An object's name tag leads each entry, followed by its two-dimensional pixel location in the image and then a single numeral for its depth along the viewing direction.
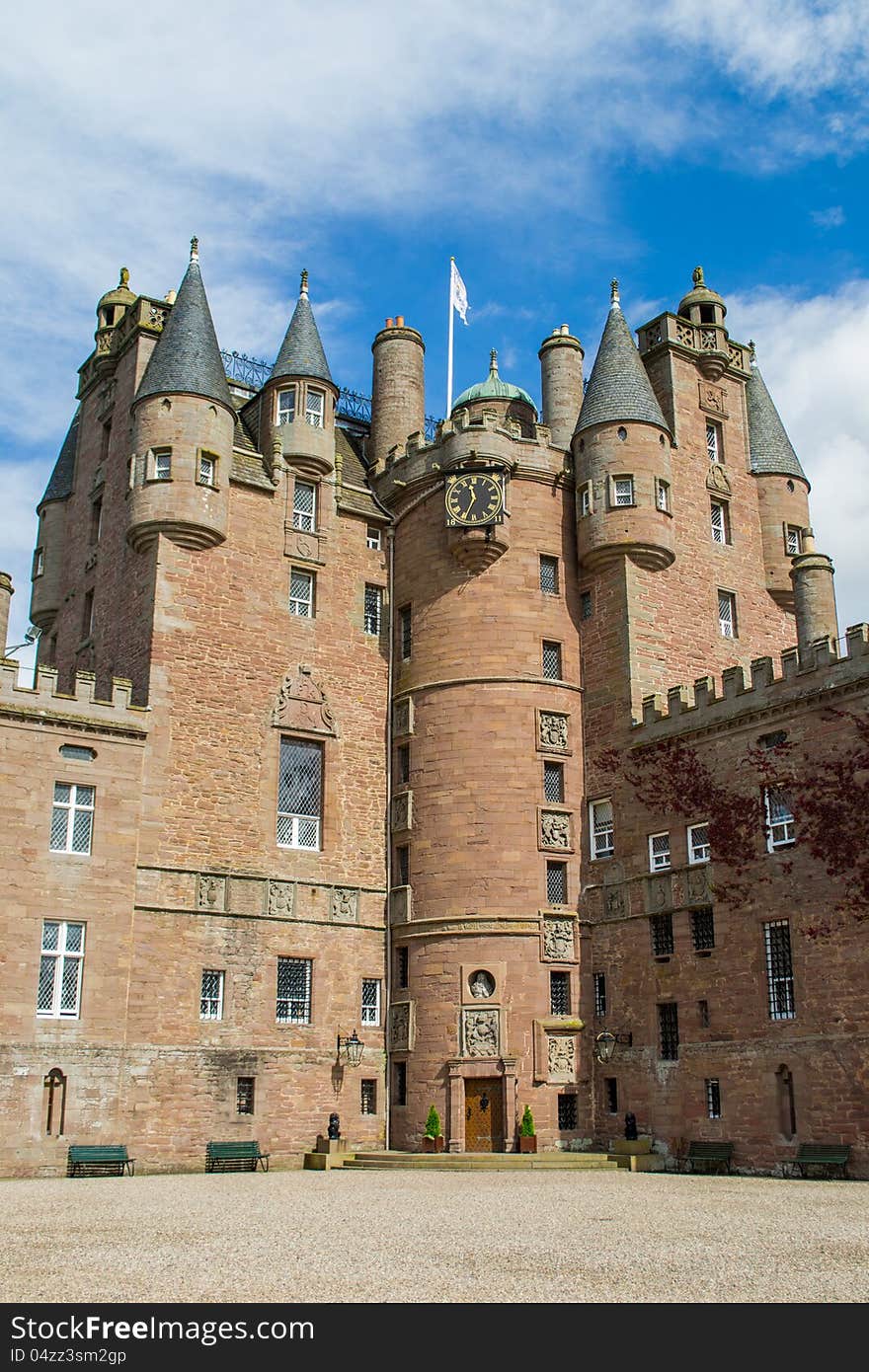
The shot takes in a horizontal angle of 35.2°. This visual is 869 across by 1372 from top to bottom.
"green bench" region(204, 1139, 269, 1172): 31.11
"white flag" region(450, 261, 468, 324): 45.03
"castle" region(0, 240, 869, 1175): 30.06
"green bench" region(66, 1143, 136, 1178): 28.81
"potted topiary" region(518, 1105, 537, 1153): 32.25
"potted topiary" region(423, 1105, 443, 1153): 32.94
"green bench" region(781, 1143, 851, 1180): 27.17
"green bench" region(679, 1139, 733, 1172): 29.77
